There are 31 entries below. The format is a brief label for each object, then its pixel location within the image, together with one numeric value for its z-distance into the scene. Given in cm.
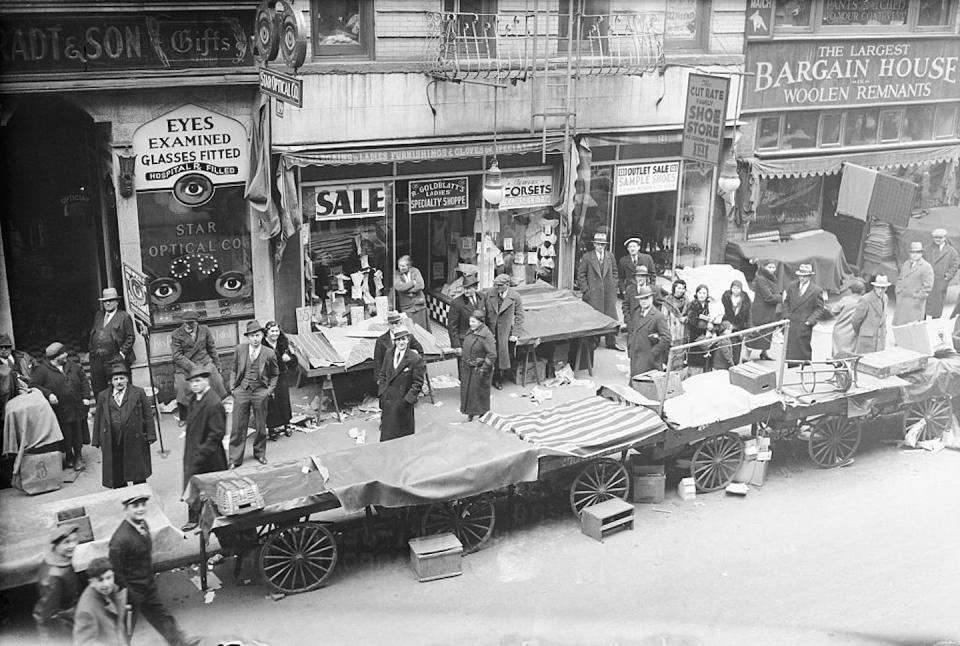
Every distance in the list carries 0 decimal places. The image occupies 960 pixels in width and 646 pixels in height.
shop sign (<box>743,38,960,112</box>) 2128
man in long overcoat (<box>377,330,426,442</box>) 1348
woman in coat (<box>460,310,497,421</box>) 1463
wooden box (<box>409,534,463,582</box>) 1112
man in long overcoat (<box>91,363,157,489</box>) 1205
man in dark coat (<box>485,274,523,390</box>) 1616
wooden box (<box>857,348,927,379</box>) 1436
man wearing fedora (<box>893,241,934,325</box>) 1812
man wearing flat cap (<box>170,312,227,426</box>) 1435
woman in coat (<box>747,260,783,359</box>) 1714
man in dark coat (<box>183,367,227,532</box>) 1167
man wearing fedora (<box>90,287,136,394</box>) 1439
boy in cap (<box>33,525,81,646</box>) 934
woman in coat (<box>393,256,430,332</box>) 1736
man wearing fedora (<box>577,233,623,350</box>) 1852
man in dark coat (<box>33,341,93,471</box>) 1297
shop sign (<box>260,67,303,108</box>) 1405
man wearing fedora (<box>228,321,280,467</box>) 1355
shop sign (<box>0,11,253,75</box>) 1397
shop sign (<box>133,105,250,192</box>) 1541
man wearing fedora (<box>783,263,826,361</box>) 1677
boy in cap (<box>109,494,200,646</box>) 934
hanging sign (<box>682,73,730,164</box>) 1770
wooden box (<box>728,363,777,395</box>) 1360
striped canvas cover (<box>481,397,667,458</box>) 1191
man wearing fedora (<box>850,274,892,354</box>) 1578
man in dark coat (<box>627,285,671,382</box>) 1509
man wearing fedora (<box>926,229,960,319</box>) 1920
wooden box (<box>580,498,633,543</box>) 1212
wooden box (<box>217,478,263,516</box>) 1030
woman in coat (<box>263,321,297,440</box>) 1413
